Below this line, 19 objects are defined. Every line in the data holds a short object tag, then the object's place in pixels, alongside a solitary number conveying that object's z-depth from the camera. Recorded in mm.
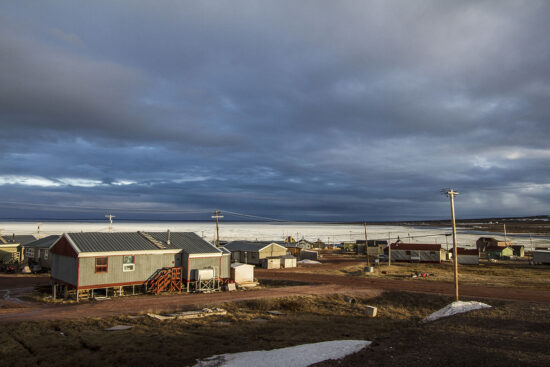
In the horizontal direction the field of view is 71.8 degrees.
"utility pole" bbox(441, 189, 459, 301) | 28303
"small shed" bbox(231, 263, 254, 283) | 40625
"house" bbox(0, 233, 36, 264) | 54781
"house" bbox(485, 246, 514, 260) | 76312
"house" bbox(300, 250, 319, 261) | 69275
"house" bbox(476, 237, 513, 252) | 83000
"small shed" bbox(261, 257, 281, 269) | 57688
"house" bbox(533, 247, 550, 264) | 63338
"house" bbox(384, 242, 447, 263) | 69125
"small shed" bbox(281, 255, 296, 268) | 59281
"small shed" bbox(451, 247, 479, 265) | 67062
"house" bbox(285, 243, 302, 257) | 75094
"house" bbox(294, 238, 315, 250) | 88188
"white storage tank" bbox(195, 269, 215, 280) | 36156
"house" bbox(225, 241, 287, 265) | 60516
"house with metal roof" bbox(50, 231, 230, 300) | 31984
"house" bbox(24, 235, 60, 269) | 49688
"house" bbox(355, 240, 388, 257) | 78562
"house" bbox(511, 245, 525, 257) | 80556
